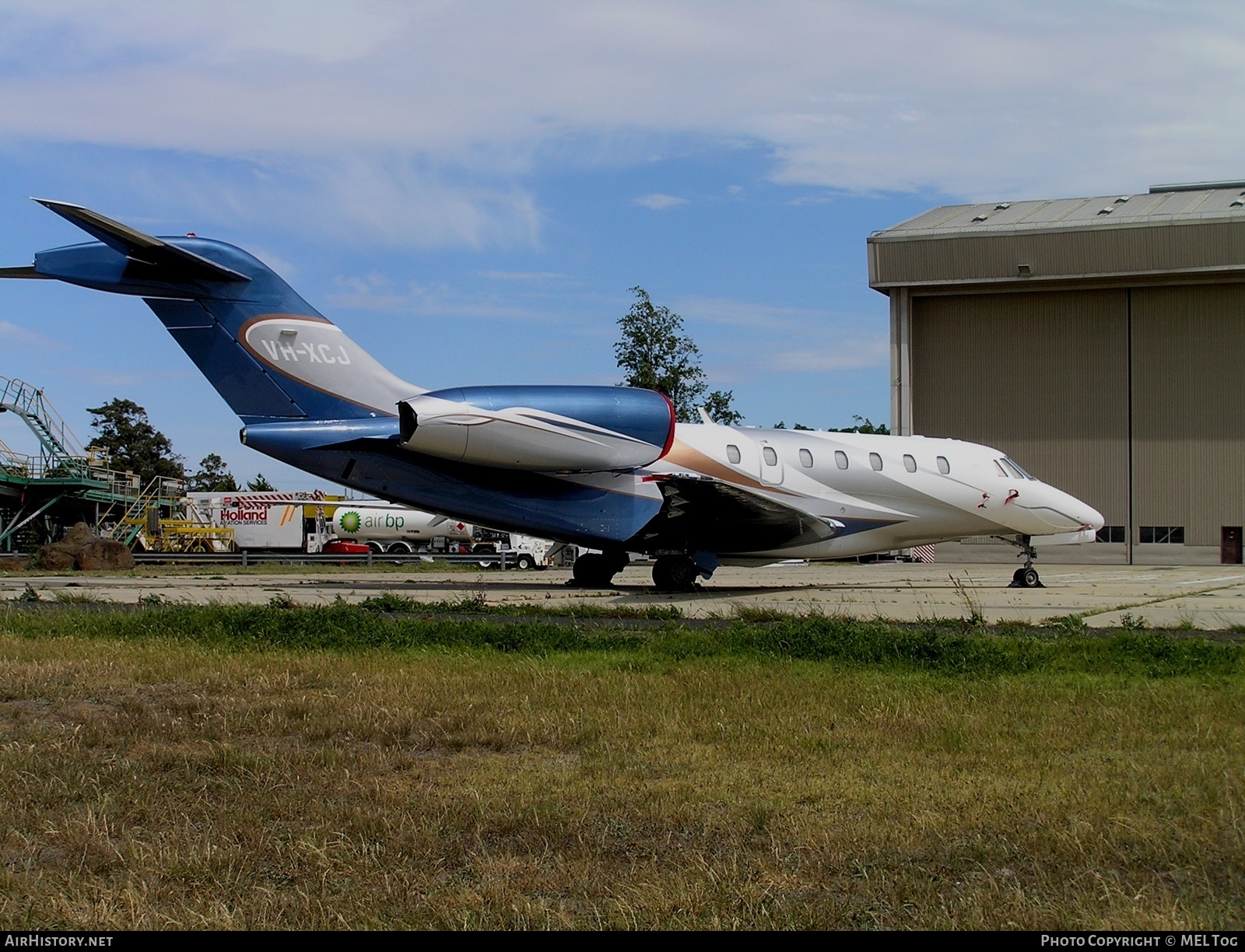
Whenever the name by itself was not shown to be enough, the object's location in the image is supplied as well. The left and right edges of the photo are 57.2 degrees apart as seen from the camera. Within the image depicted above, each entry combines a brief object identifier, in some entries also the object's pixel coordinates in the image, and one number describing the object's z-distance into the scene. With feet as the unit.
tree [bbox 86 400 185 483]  279.08
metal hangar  147.54
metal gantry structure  129.49
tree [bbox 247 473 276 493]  361.51
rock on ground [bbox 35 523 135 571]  100.53
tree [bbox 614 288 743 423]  197.77
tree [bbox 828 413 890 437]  242.17
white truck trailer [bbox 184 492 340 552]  192.13
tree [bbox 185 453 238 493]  339.77
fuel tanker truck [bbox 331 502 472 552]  196.95
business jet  57.88
